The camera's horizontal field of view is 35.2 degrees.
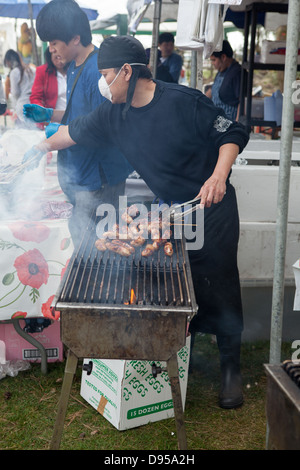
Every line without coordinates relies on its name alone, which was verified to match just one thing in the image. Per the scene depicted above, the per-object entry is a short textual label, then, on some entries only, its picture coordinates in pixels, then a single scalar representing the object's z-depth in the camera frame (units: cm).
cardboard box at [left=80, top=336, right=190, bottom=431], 306
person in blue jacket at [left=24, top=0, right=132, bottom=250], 337
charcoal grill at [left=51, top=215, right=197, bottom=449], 221
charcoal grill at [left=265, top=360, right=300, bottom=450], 184
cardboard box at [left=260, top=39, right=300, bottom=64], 649
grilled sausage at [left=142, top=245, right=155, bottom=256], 275
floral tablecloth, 353
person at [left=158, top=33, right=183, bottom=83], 959
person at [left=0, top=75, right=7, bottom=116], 391
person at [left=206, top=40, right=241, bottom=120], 731
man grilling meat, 294
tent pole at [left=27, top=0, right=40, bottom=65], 778
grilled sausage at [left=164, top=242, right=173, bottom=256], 278
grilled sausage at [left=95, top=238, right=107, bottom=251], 280
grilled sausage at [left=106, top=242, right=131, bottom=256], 273
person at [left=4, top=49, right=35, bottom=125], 931
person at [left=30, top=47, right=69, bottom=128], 585
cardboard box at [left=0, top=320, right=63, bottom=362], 386
